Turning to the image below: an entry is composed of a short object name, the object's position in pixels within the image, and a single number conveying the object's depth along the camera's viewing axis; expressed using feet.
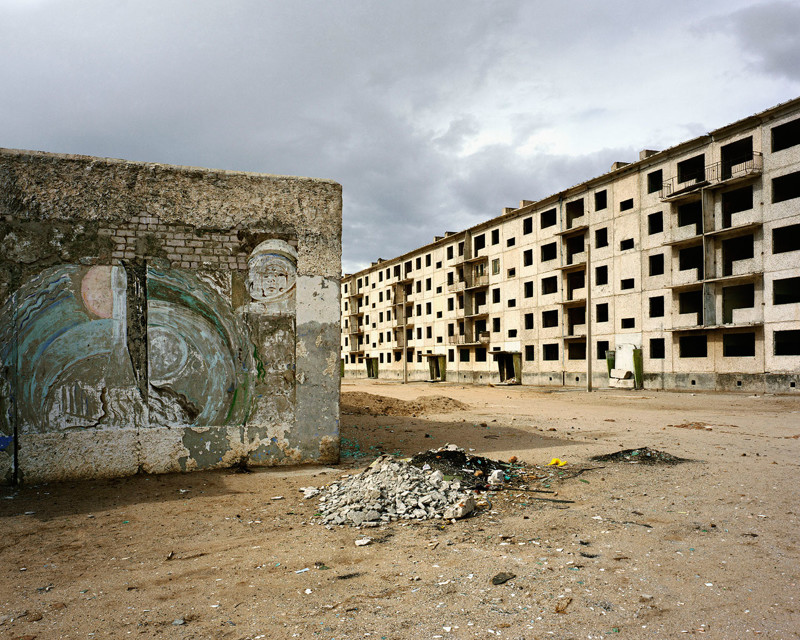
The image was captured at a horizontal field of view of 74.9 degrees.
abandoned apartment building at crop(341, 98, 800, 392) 79.82
